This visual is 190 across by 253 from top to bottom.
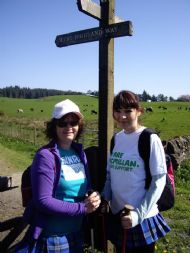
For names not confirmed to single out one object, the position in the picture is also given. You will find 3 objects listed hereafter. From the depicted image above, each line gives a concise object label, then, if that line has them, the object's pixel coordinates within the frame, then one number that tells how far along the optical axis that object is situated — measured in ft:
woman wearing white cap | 6.60
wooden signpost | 9.35
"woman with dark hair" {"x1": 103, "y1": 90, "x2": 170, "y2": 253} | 6.99
